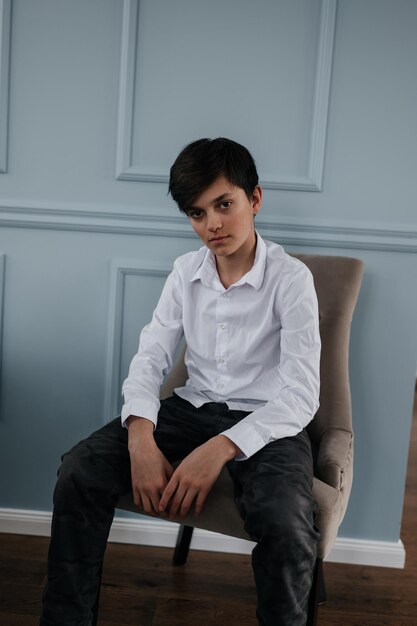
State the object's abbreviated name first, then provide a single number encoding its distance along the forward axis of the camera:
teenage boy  1.20
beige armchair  1.31
